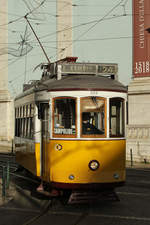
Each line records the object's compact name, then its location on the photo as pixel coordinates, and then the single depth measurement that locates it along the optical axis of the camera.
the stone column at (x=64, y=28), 28.78
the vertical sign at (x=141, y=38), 23.33
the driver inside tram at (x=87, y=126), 8.48
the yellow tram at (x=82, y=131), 8.40
